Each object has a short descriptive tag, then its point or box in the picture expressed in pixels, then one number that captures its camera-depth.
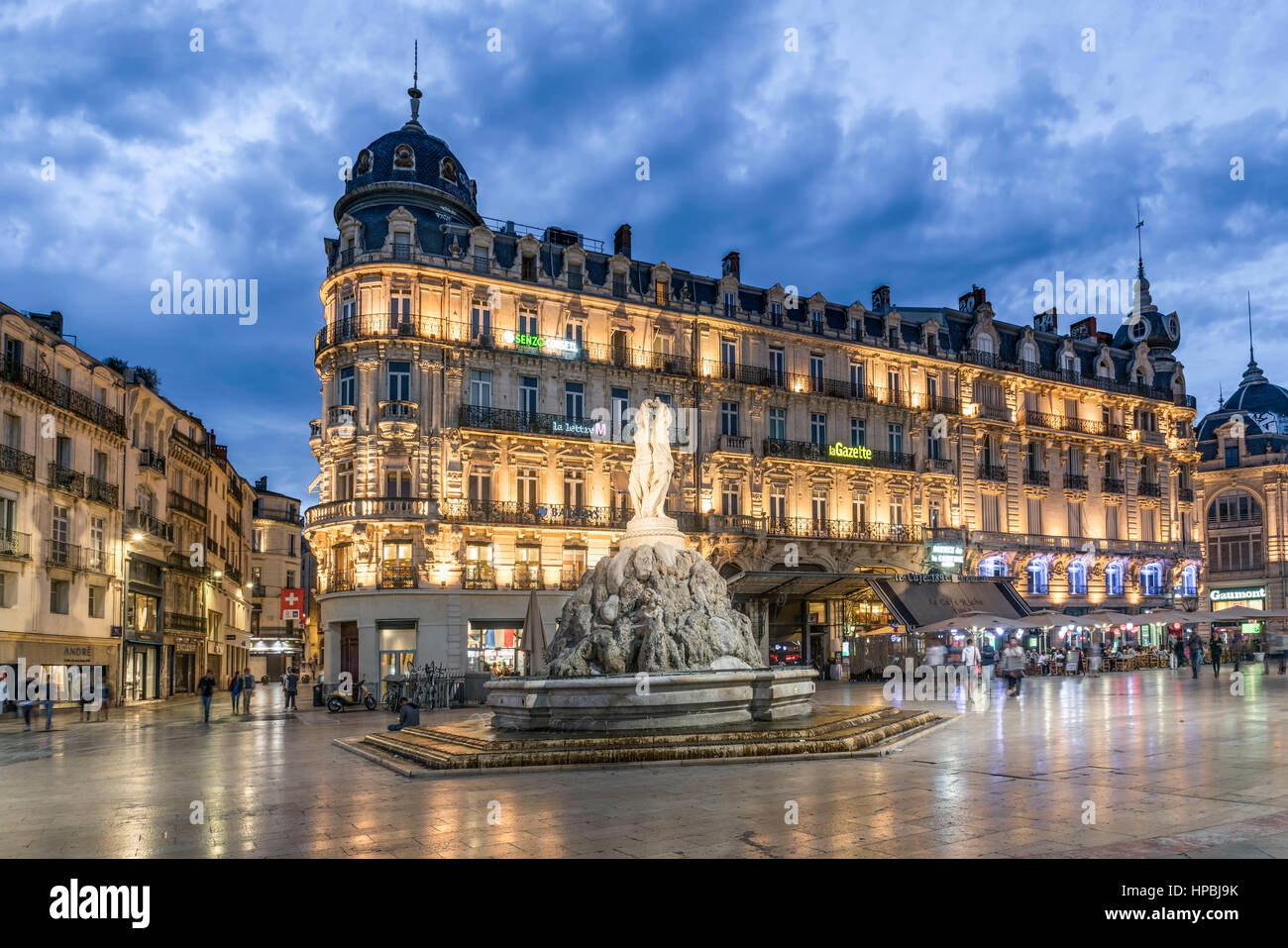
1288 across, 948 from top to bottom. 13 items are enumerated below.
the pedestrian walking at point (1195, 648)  34.50
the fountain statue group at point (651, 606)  17.77
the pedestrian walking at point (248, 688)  29.01
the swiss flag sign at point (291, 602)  55.16
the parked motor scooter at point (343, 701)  30.17
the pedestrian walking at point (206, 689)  26.03
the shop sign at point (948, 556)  46.94
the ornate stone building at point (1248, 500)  65.31
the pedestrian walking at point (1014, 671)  27.47
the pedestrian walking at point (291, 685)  29.77
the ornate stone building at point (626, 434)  37.44
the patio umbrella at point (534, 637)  23.97
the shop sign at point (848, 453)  45.25
